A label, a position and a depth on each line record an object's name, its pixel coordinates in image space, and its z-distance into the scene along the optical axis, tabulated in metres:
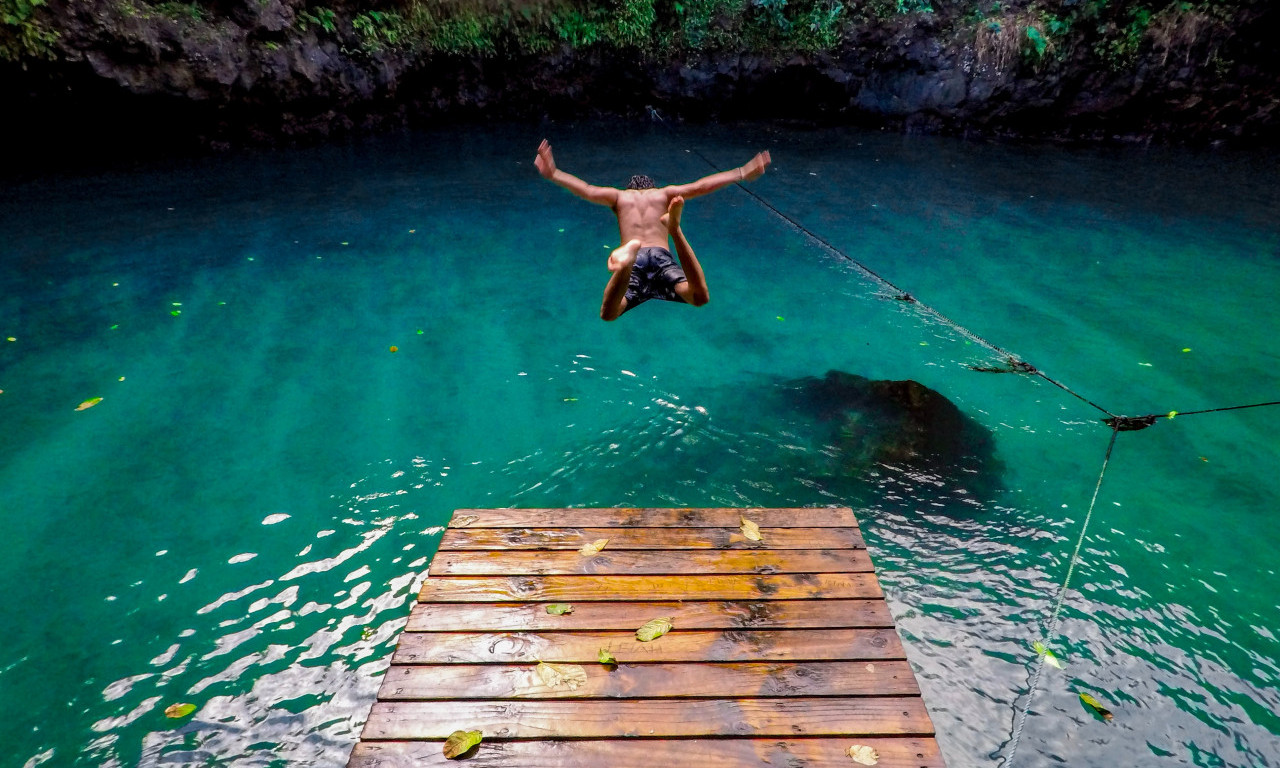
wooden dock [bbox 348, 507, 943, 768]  1.91
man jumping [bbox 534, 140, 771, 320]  3.96
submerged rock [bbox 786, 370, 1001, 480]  4.01
